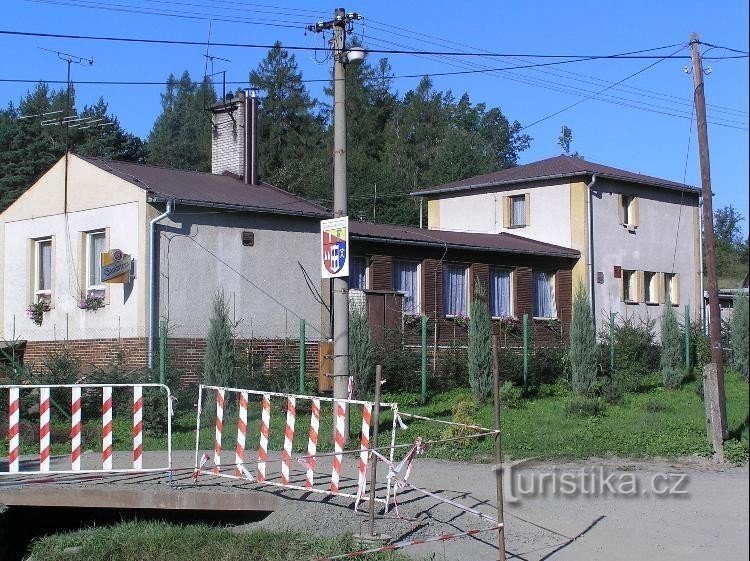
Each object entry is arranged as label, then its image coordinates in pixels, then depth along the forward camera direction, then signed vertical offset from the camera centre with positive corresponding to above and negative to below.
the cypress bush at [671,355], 25.17 -0.20
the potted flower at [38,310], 25.38 +1.05
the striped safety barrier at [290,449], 11.09 -1.17
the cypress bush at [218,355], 19.27 -0.09
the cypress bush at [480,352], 21.31 -0.08
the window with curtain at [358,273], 26.22 +2.00
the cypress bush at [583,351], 22.66 -0.08
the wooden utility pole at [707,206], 16.11 +2.41
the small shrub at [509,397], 20.59 -1.04
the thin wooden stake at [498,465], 8.77 -1.02
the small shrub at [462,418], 15.70 -1.21
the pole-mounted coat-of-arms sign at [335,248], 14.52 +1.48
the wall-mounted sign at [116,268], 22.47 +1.86
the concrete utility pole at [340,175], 14.80 +2.63
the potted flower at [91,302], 23.70 +1.17
